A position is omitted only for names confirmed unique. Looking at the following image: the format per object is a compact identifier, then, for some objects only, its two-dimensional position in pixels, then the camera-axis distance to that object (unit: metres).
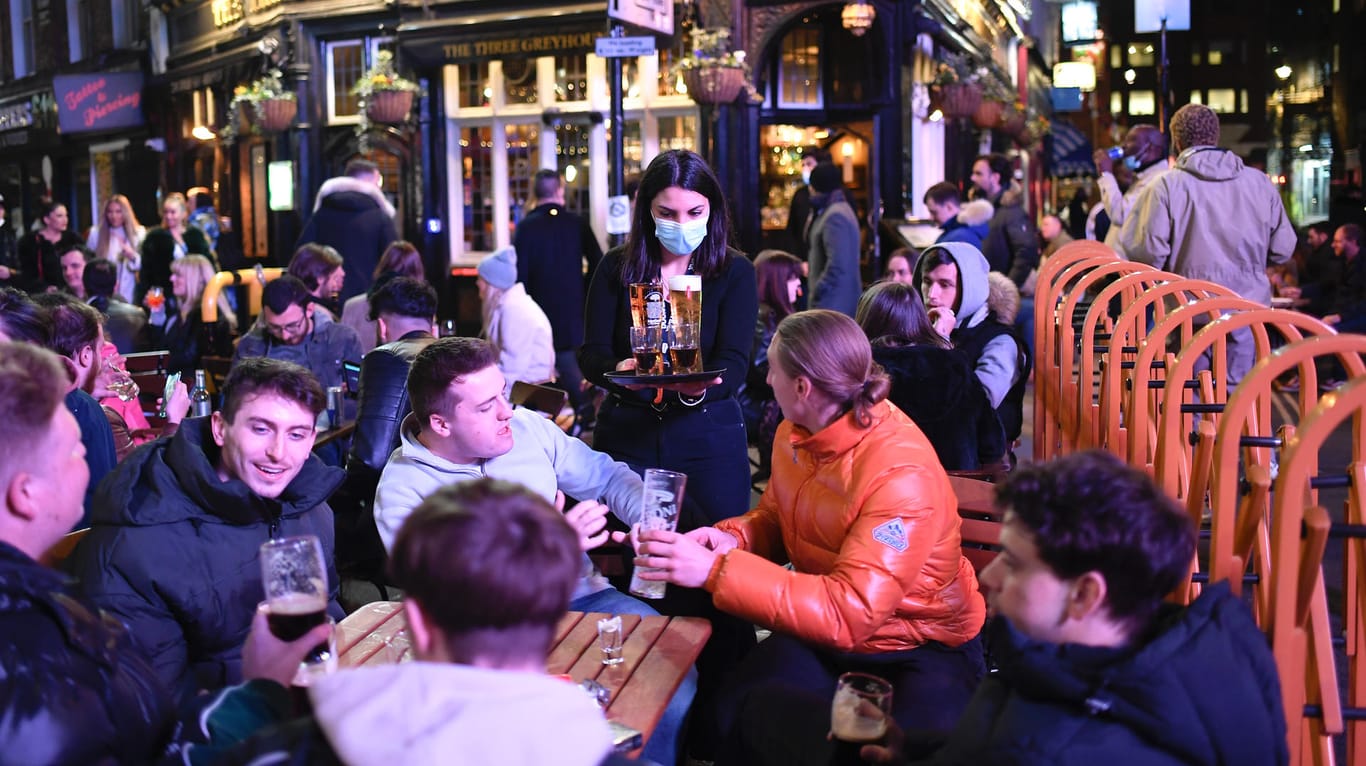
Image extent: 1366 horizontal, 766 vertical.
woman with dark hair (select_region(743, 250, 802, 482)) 7.75
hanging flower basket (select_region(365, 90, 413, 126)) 14.80
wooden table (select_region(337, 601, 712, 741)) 2.76
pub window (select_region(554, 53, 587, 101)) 14.86
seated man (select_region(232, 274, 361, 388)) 6.78
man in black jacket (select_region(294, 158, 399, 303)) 10.64
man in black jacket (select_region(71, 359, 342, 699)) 3.00
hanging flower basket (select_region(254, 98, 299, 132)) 16.09
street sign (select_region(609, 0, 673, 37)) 9.14
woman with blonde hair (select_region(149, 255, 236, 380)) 8.85
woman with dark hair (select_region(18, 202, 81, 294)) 11.78
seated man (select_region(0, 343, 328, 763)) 1.99
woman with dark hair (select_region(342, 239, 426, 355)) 8.26
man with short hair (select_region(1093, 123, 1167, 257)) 8.91
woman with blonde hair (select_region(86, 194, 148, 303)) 12.27
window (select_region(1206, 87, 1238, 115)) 92.56
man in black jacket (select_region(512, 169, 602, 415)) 9.87
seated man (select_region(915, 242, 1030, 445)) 6.00
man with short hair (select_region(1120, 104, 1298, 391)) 7.21
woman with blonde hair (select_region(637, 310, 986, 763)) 3.11
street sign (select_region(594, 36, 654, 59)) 9.03
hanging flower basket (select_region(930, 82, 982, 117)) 14.48
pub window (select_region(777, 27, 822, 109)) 15.04
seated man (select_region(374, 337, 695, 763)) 3.56
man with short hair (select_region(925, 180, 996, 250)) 9.55
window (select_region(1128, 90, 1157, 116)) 94.56
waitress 4.27
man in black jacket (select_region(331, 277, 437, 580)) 5.15
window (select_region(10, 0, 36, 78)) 26.88
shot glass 3.00
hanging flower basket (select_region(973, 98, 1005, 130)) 15.77
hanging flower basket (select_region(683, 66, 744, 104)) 12.84
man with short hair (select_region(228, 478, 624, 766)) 1.65
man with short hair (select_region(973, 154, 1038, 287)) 11.09
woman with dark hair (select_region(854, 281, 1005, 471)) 4.89
